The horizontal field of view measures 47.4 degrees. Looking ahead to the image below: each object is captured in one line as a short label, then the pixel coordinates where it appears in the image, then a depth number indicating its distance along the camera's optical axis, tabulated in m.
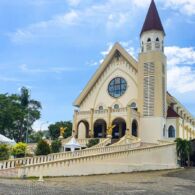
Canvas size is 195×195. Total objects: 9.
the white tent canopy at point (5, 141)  16.66
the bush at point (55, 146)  18.52
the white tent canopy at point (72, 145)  17.98
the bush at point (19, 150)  15.71
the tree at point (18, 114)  26.89
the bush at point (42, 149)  15.57
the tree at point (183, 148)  19.04
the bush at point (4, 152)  13.58
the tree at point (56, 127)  37.85
